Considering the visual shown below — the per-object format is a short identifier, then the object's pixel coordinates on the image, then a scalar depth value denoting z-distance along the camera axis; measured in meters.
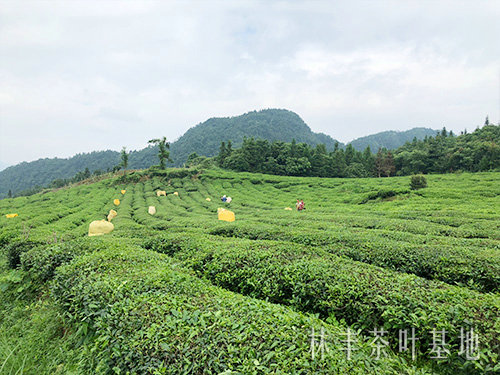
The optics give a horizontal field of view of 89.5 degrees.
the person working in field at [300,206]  20.36
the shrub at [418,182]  24.94
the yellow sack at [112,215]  19.88
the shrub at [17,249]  6.81
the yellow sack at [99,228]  12.13
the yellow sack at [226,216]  15.94
